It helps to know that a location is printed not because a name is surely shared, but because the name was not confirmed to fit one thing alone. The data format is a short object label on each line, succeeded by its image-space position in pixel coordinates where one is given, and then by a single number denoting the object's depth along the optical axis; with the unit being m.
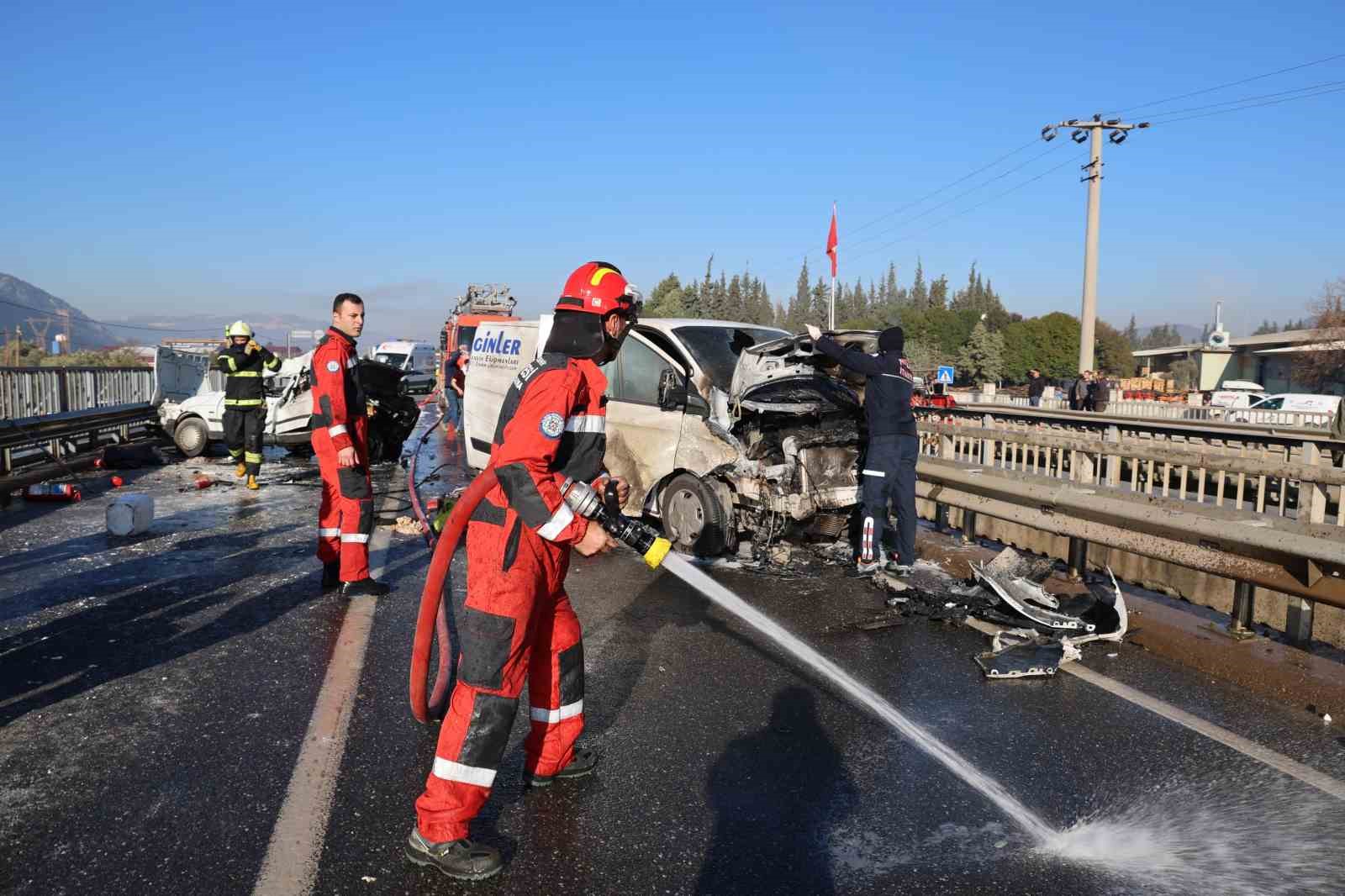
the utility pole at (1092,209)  25.50
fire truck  26.47
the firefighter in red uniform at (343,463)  6.52
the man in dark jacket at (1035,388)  24.28
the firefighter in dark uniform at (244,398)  11.88
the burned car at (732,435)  7.77
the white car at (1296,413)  19.69
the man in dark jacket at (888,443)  7.48
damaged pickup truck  14.22
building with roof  56.56
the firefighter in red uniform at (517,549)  3.06
